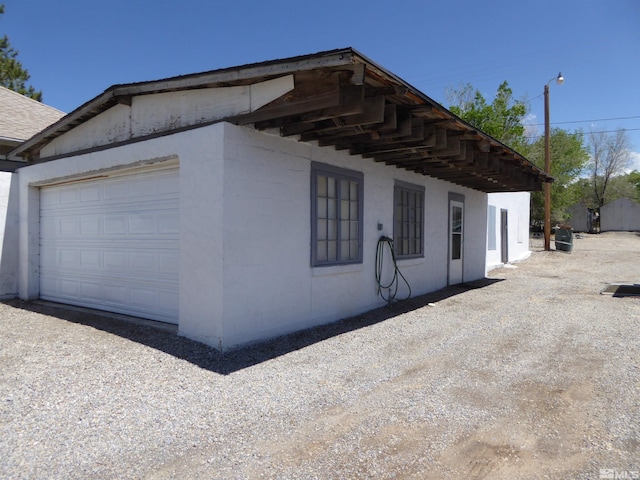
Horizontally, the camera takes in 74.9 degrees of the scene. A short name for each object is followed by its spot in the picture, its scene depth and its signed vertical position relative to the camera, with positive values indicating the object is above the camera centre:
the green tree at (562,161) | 28.20 +4.97
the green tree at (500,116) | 21.62 +6.18
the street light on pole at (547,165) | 19.34 +3.17
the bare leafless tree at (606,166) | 45.53 +7.49
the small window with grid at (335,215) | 6.18 +0.28
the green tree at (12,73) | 19.81 +7.64
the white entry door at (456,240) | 10.71 -0.18
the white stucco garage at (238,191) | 4.84 +0.62
